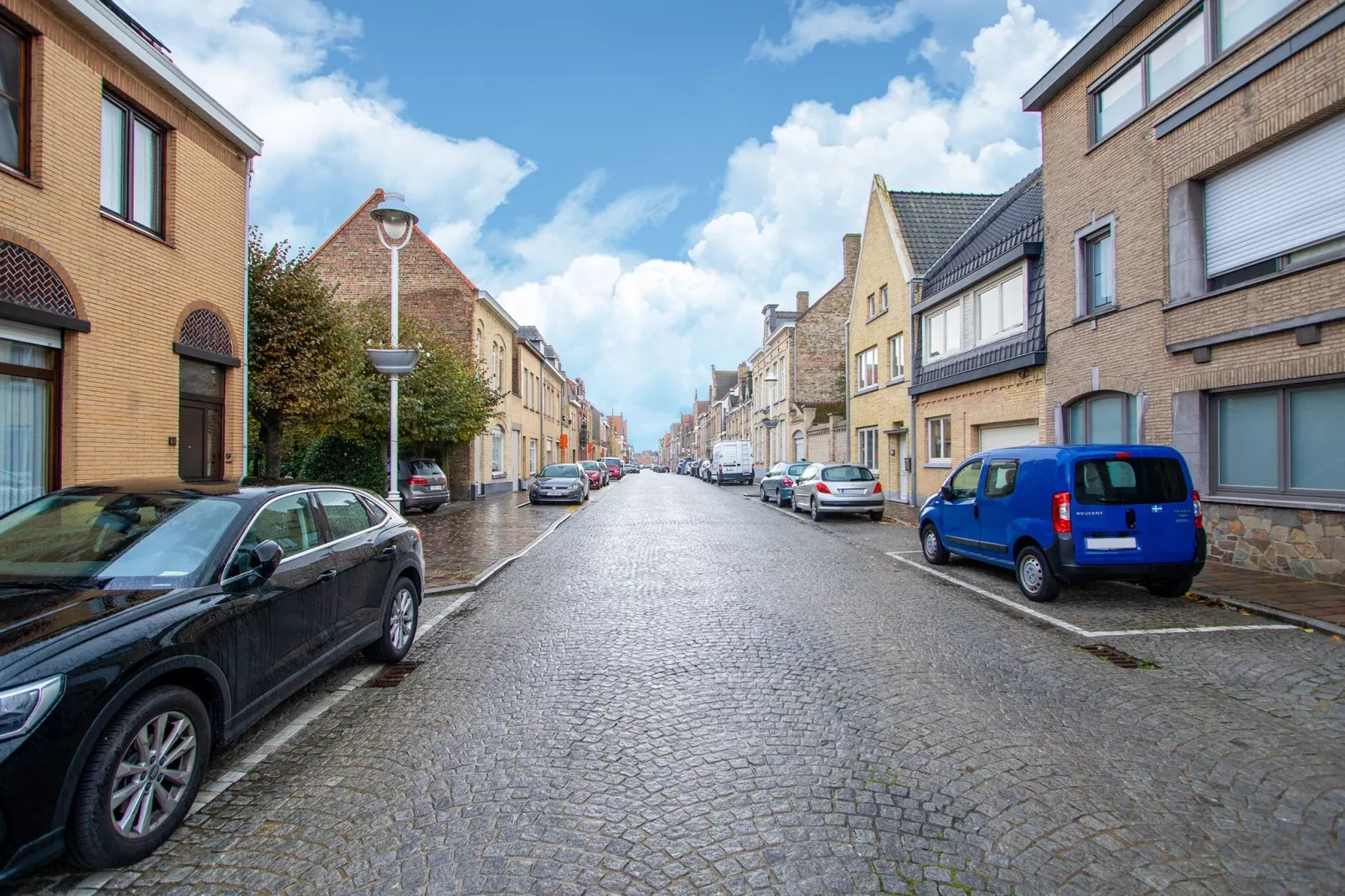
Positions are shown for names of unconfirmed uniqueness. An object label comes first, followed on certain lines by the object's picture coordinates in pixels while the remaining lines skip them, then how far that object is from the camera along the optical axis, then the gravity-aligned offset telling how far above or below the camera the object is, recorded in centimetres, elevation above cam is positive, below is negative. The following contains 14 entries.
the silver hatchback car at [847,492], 1761 -75
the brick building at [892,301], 2183 +504
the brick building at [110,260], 783 +251
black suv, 261 -77
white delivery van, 4053 -9
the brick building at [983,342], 1518 +280
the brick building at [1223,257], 857 +284
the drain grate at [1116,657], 546 -150
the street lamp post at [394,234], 1170 +367
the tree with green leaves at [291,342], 1324 +223
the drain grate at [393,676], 514 -153
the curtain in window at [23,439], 770 +27
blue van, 749 -61
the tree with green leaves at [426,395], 2000 +189
